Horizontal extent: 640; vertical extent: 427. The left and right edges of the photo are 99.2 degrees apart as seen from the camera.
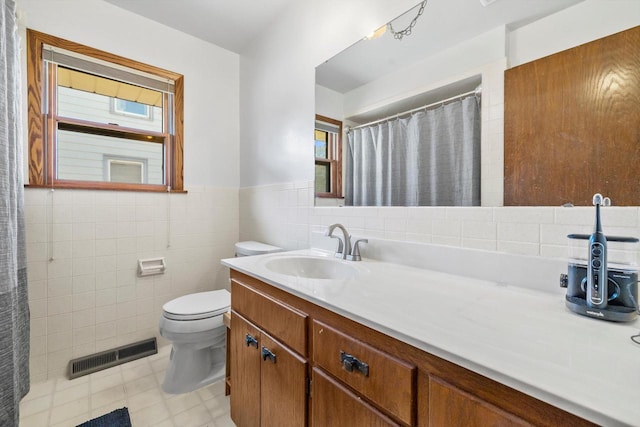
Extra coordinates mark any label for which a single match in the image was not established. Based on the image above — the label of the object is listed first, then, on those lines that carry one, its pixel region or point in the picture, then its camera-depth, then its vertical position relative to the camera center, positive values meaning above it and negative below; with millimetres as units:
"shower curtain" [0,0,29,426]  1145 -144
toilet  1537 -738
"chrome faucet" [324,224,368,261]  1294 -188
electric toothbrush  610 -139
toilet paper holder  1990 -417
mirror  947 +617
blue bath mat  1329 -1046
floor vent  1747 -1007
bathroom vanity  427 -298
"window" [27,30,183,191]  1699 +643
